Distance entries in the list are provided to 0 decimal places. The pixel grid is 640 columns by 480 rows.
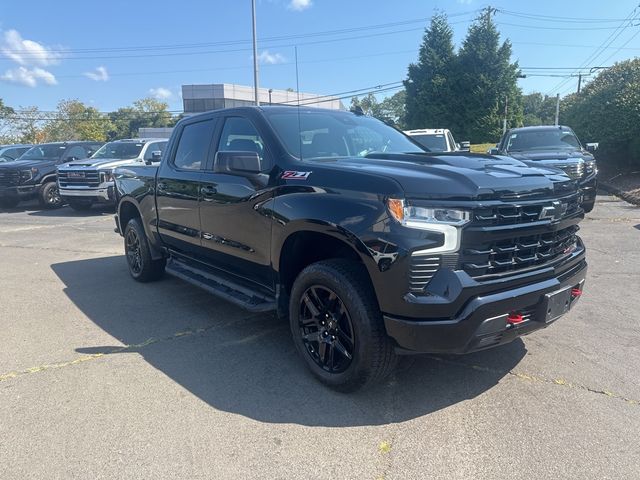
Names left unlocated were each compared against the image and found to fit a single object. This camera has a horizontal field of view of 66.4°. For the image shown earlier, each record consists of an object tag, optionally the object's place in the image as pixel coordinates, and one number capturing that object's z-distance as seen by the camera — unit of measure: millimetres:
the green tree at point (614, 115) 15695
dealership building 59781
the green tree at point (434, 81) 36750
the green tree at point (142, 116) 81938
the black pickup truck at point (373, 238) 2791
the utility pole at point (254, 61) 22734
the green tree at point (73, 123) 63000
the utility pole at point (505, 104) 34750
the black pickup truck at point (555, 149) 9328
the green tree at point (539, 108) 68500
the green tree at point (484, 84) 35875
